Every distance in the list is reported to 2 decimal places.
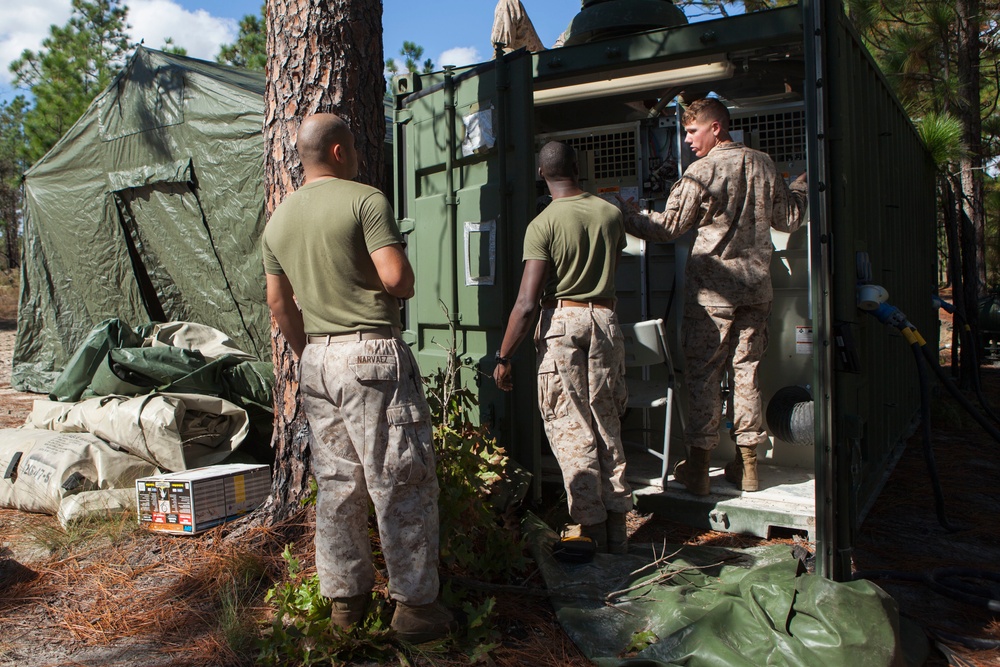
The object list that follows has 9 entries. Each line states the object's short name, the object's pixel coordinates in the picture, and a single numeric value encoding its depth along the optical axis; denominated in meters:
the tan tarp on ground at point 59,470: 4.30
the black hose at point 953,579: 3.10
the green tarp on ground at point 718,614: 2.50
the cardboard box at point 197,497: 3.67
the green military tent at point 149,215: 6.32
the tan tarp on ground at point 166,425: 4.45
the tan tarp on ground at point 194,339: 5.94
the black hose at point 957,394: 3.28
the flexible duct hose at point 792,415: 4.02
